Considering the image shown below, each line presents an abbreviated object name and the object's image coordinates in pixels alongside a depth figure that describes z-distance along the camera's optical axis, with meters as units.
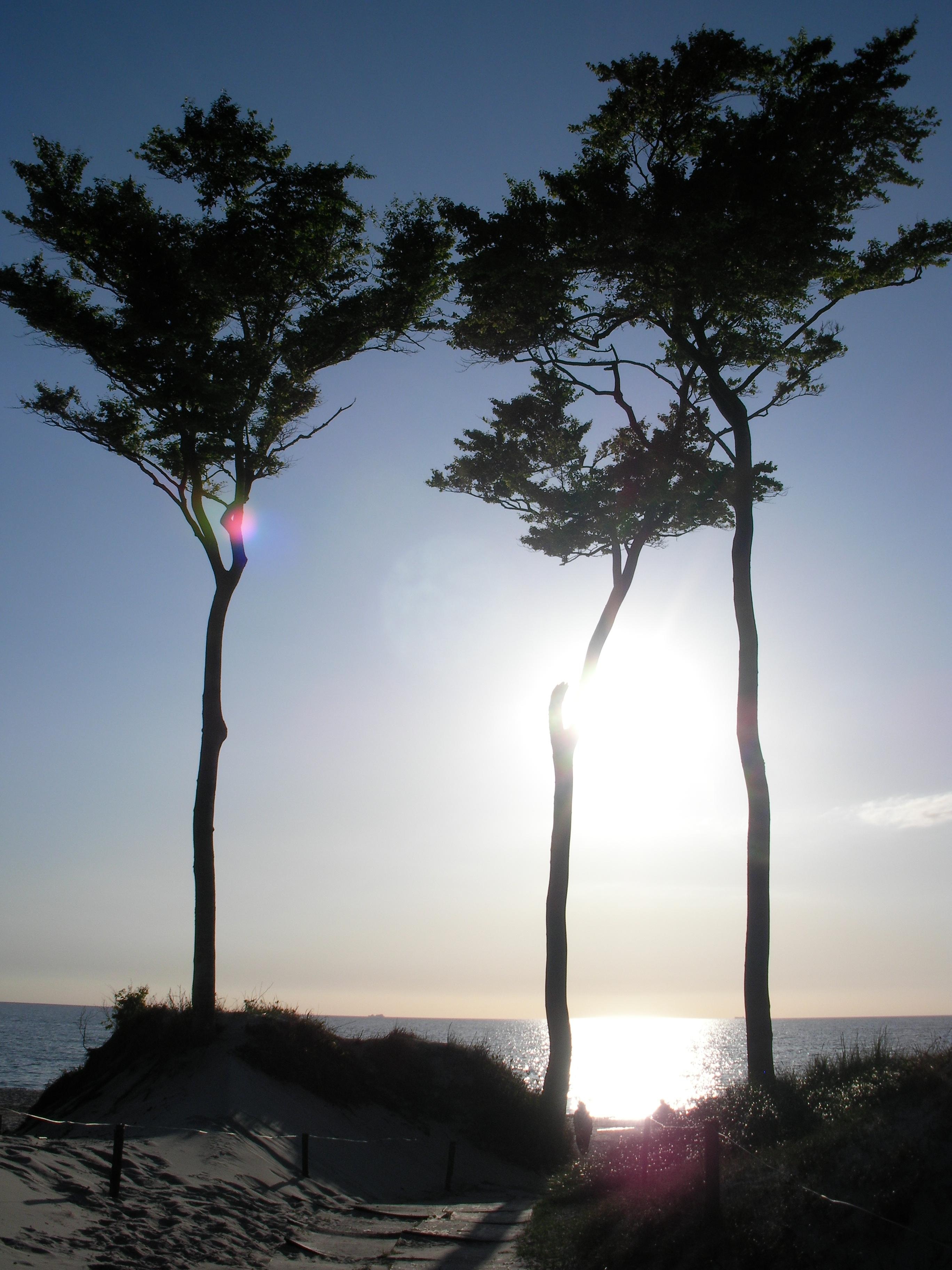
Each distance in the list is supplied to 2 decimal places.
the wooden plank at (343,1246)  10.32
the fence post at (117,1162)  10.89
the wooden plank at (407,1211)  13.00
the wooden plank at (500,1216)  12.38
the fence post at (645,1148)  10.33
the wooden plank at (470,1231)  11.12
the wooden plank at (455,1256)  9.73
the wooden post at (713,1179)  8.09
